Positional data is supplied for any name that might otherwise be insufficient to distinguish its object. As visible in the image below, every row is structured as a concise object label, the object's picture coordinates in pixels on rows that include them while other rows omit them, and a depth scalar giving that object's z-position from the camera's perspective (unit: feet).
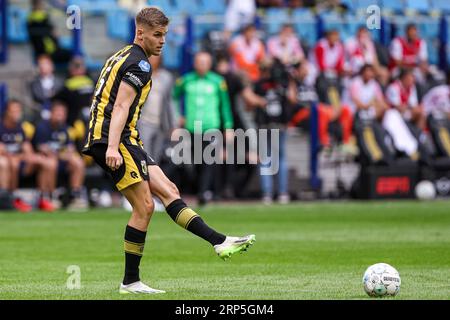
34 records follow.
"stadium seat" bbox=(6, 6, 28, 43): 78.33
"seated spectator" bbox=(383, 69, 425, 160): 79.61
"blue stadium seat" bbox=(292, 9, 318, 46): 84.53
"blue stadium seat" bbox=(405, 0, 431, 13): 97.25
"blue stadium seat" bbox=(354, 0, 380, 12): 93.12
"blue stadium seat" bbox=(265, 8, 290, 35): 83.56
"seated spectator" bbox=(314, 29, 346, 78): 81.25
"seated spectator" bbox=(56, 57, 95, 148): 72.95
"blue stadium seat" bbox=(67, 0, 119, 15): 81.87
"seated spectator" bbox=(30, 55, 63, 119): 73.77
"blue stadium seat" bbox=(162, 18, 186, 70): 80.48
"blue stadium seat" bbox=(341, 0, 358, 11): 93.50
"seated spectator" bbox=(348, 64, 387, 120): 79.00
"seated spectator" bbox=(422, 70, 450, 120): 84.02
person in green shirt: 69.46
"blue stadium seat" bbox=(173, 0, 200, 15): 89.35
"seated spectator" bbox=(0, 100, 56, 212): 69.21
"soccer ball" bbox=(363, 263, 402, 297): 30.58
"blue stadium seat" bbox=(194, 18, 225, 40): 83.10
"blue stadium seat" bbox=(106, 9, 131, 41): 81.66
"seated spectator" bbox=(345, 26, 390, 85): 82.64
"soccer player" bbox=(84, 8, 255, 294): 31.83
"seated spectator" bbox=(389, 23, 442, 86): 85.05
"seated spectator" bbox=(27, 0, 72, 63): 77.66
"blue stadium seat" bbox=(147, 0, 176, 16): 86.45
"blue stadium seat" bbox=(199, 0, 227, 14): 89.81
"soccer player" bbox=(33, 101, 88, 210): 70.23
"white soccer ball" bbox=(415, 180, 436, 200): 77.05
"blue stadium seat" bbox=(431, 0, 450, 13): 98.68
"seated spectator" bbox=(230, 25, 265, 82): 78.43
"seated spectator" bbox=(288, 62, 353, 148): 78.33
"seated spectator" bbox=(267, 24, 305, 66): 79.71
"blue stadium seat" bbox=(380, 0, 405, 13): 95.76
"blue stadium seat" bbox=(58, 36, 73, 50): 79.66
